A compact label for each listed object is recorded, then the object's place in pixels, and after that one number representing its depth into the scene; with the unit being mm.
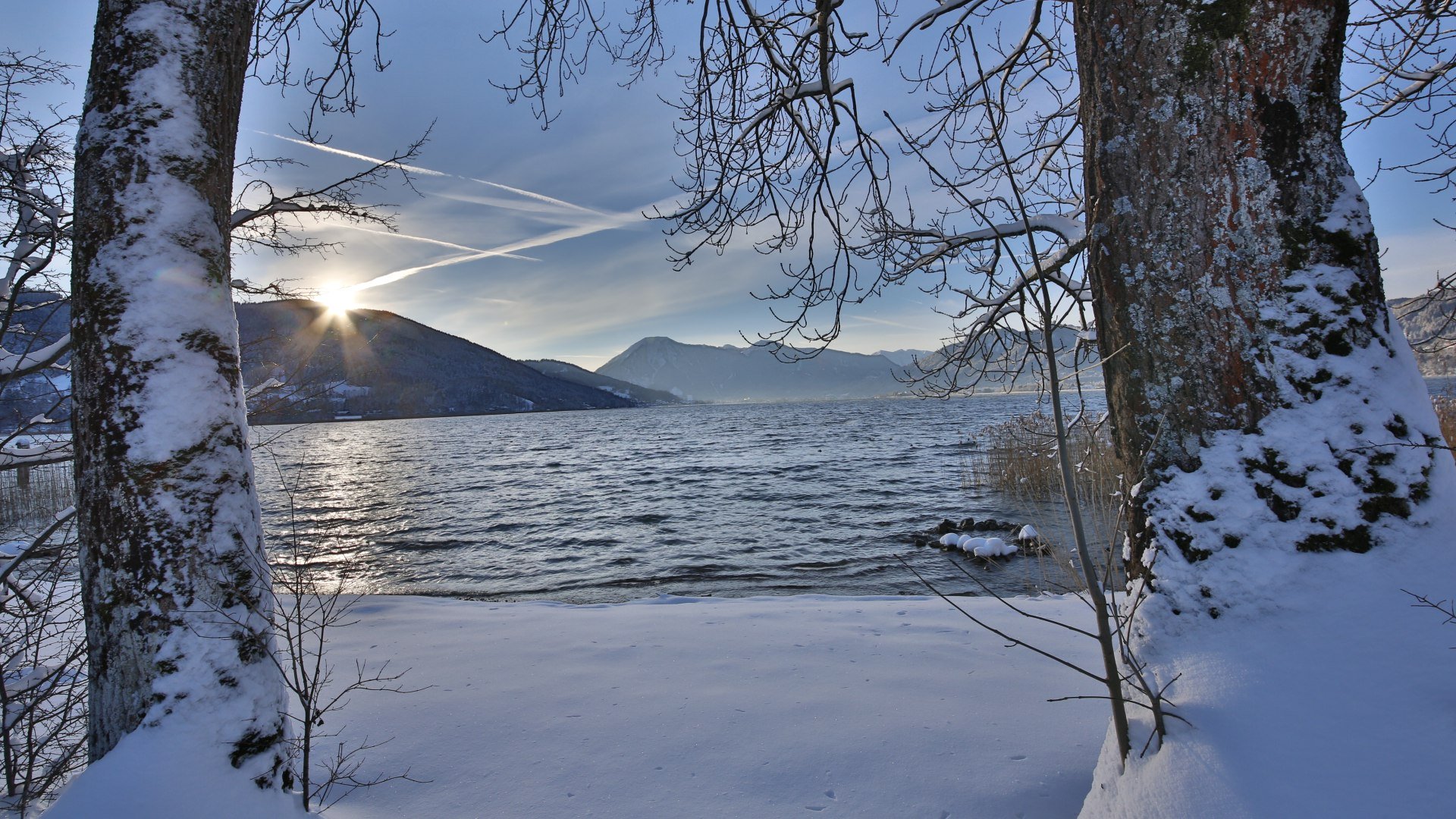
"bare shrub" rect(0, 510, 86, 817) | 2473
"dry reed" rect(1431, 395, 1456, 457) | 10203
